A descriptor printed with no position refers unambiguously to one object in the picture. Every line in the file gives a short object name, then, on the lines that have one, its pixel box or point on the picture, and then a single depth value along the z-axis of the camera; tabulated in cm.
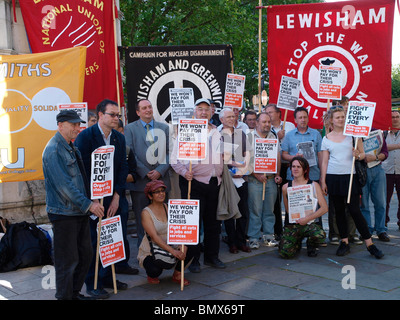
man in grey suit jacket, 584
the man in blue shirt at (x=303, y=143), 672
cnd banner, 712
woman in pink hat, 509
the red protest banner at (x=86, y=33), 711
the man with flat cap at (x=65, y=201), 425
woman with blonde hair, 612
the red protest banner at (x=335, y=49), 716
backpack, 587
